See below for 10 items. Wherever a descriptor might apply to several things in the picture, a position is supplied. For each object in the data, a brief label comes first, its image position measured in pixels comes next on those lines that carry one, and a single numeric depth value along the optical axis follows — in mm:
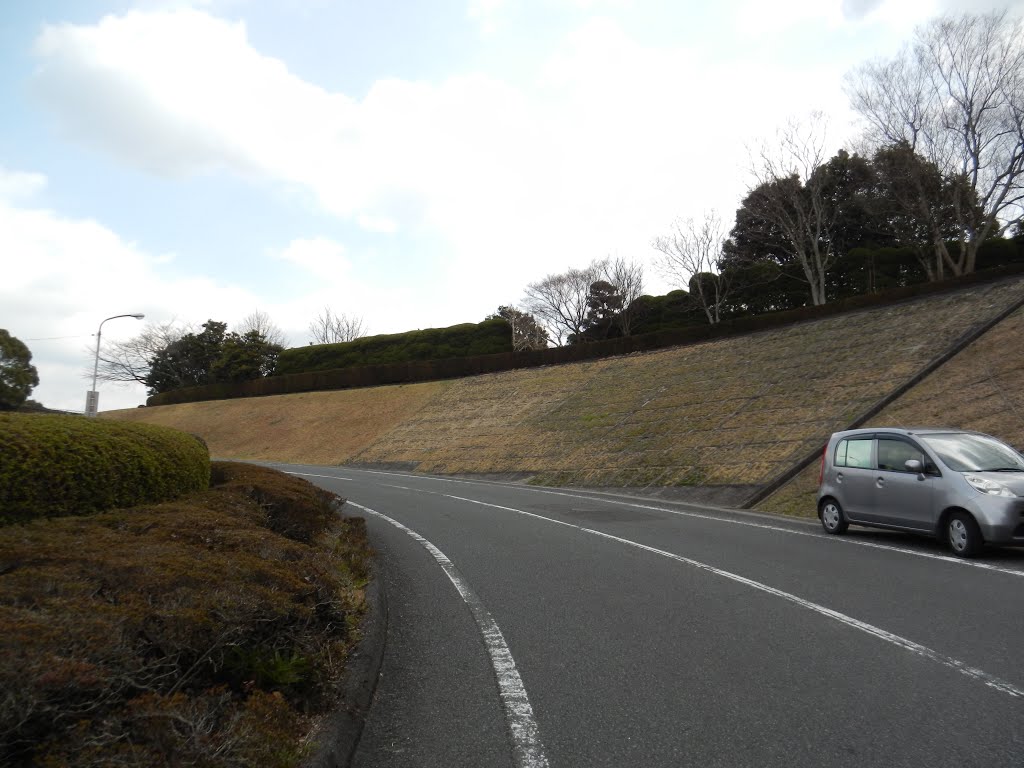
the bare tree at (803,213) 37844
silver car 8688
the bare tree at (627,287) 54500
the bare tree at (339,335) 91688
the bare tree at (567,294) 58688
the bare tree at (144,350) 75812
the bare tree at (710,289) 45000
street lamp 21594
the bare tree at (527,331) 63812
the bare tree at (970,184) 31109
